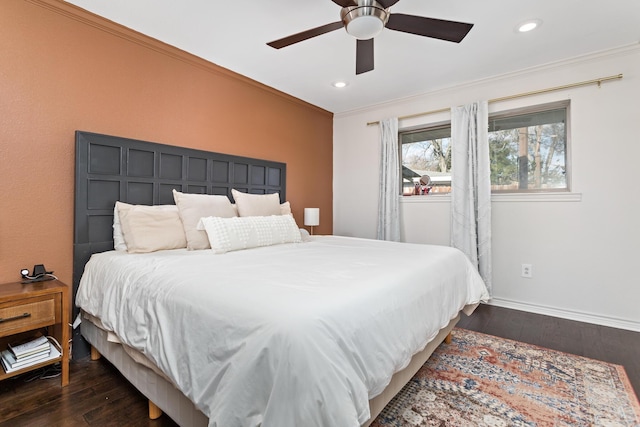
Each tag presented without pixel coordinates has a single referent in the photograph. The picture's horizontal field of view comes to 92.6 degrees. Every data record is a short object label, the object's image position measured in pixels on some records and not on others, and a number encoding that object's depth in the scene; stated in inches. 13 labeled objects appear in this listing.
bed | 36.1
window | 123.7
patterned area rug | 60.6
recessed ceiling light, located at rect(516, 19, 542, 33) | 92.1
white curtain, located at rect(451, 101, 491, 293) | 130.3
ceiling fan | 69.4
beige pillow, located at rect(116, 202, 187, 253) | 84.0
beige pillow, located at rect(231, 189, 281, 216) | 112.6
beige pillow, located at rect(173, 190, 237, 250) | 91.2
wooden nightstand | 64.7
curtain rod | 109.7
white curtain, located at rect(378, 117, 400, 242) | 157.9
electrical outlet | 125.3
